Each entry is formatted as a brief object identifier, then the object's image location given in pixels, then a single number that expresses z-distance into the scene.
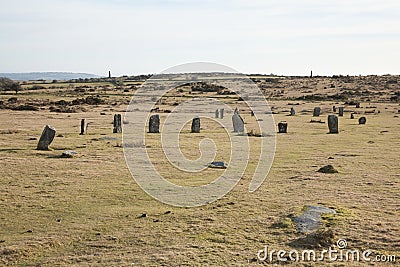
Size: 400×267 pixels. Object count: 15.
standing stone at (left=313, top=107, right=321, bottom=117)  44.96
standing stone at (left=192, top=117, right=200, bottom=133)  29.70
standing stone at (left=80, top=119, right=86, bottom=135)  27.86
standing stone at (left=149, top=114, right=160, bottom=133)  29.34
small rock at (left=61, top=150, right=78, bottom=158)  18.91
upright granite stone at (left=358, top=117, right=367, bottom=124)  36.50
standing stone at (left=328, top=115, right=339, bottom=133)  30.08
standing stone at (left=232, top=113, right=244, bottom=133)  29.83
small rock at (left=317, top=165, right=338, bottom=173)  16.53
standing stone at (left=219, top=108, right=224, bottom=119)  40.84
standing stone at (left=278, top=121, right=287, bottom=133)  30.13
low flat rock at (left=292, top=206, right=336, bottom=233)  10.21
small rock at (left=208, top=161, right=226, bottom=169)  17.46
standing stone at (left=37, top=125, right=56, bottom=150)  20.47
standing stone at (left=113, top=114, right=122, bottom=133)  28.75
